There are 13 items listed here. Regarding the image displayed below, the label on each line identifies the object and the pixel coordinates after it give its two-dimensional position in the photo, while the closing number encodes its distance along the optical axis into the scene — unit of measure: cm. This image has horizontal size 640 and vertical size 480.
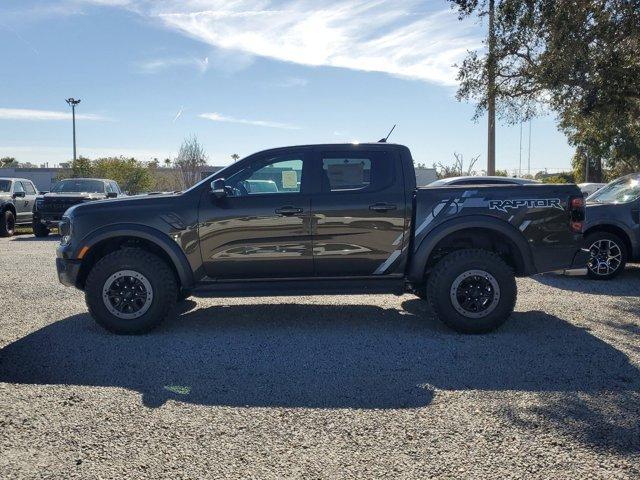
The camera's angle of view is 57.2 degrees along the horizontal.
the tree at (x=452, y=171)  2798
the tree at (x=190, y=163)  4006
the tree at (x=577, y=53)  1098
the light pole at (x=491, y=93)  1298
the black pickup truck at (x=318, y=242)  598
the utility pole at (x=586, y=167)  4303
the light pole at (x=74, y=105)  4721
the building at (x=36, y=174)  6694
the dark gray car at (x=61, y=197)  1748
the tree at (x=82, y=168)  4331
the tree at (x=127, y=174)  4597
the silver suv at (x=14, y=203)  1812
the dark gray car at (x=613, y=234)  902
